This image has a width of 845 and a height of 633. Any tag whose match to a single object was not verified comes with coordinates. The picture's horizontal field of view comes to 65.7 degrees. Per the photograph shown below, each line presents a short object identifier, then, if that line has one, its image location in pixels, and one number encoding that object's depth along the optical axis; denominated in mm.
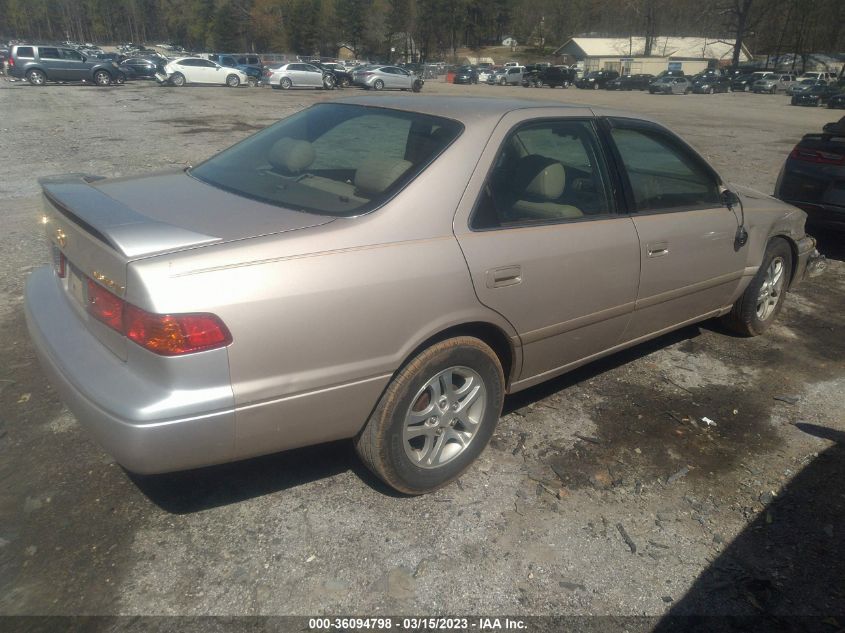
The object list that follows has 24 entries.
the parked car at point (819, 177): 6422
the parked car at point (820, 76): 55109
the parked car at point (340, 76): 40356
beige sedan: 2215
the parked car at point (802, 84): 43306
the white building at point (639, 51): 85250
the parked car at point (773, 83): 51438
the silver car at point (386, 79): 39938
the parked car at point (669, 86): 48875
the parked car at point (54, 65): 31453
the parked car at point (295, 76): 37531
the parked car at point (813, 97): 40188
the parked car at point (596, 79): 54844
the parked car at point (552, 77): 54062
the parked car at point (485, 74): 57353
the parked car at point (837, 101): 39219
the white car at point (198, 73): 36438
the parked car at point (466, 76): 56094
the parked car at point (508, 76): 55969
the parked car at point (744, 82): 54156
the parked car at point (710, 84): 49875
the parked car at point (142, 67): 40094
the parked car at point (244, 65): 43062
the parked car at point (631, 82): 53938
